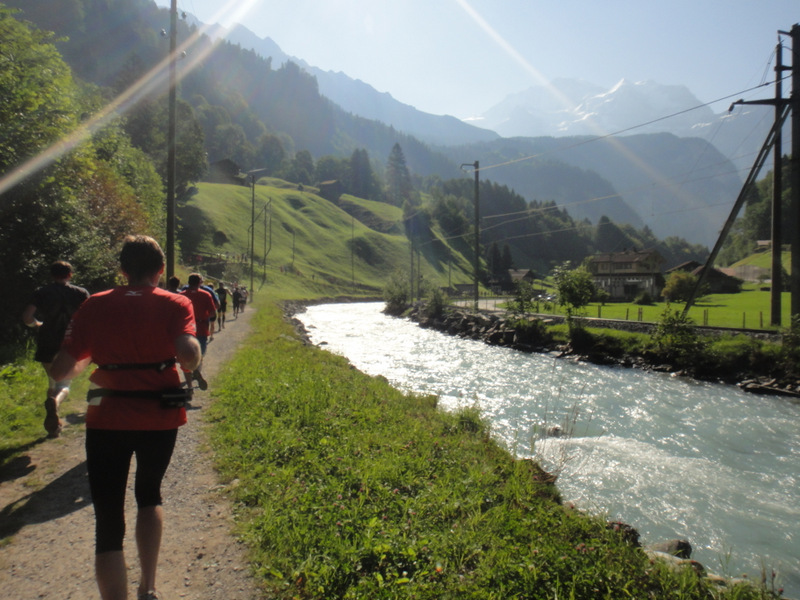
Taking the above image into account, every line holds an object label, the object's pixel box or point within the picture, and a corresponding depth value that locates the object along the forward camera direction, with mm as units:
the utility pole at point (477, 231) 41041
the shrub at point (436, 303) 53594
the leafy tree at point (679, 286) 62125
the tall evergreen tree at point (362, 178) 190125
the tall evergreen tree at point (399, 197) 196112
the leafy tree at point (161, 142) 75188
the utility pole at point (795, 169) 23562
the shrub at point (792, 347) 21947
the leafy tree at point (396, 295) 67000
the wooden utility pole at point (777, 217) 25203
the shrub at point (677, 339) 25812
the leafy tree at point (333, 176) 197875
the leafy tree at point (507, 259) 143225
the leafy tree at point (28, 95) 13156
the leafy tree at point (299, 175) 193925
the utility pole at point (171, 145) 18203
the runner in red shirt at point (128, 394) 3061
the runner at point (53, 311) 6613
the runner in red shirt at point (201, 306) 9633
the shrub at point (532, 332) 35781
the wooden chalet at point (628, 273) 80375
